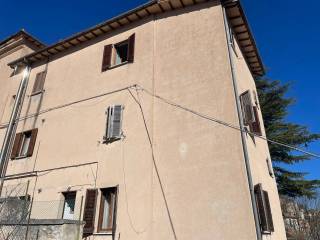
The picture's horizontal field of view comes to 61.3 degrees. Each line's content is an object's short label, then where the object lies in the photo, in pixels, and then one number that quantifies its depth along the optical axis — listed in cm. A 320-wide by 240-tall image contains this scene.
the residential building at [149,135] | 741
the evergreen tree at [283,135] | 1945
